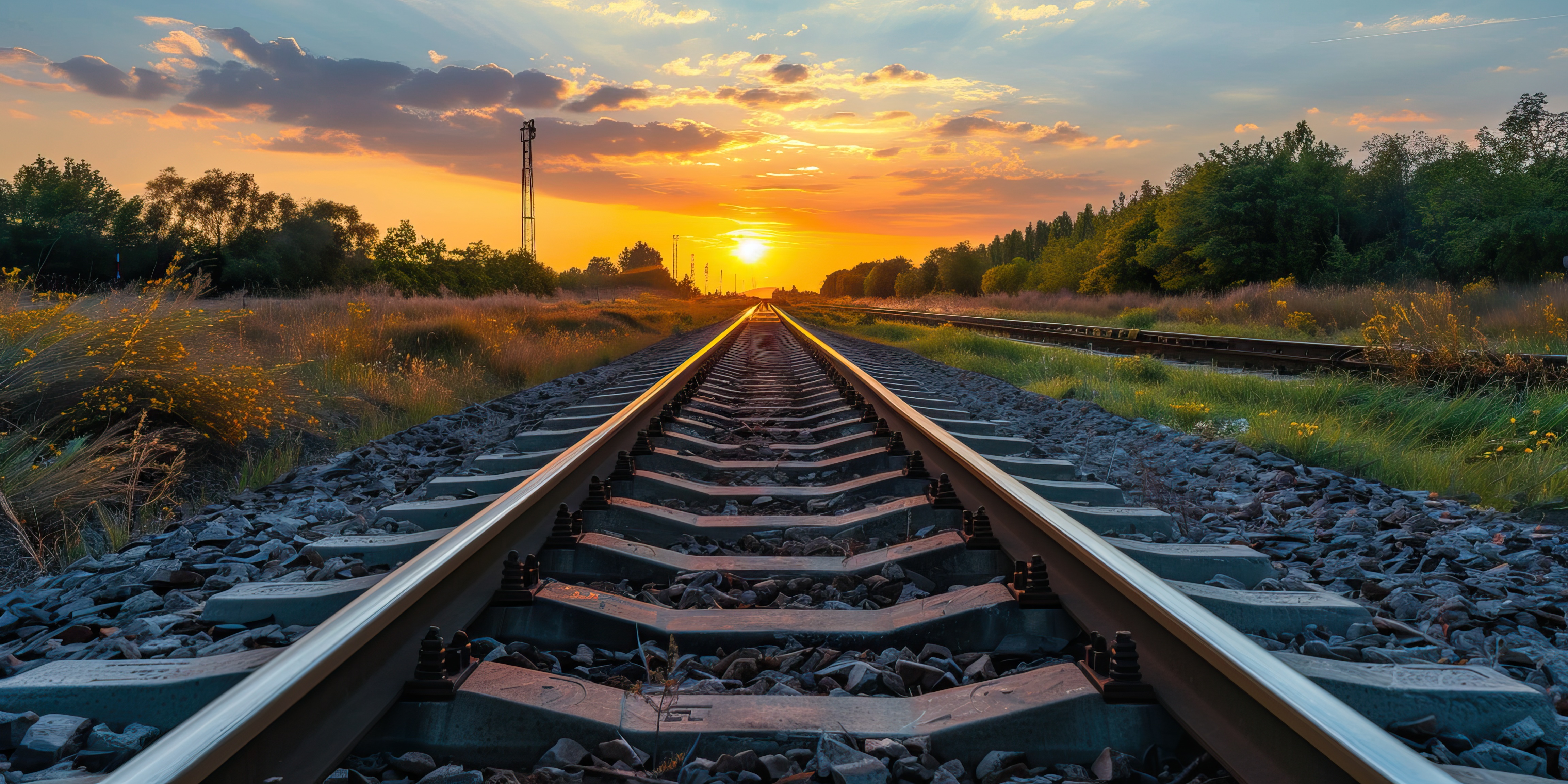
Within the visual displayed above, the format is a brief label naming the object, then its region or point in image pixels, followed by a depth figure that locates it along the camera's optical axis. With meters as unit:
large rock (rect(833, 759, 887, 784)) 1.72
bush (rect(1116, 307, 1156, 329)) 25.66
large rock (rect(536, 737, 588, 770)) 1.80
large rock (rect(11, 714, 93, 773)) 1.80
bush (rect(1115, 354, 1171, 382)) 10.50
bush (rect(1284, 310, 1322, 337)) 18.95
